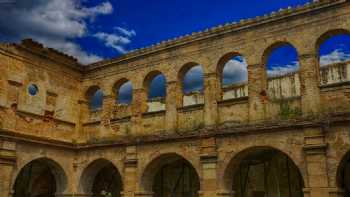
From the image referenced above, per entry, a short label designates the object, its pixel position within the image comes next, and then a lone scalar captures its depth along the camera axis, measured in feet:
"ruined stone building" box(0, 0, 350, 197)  38.50
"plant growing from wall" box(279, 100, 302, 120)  39.68
